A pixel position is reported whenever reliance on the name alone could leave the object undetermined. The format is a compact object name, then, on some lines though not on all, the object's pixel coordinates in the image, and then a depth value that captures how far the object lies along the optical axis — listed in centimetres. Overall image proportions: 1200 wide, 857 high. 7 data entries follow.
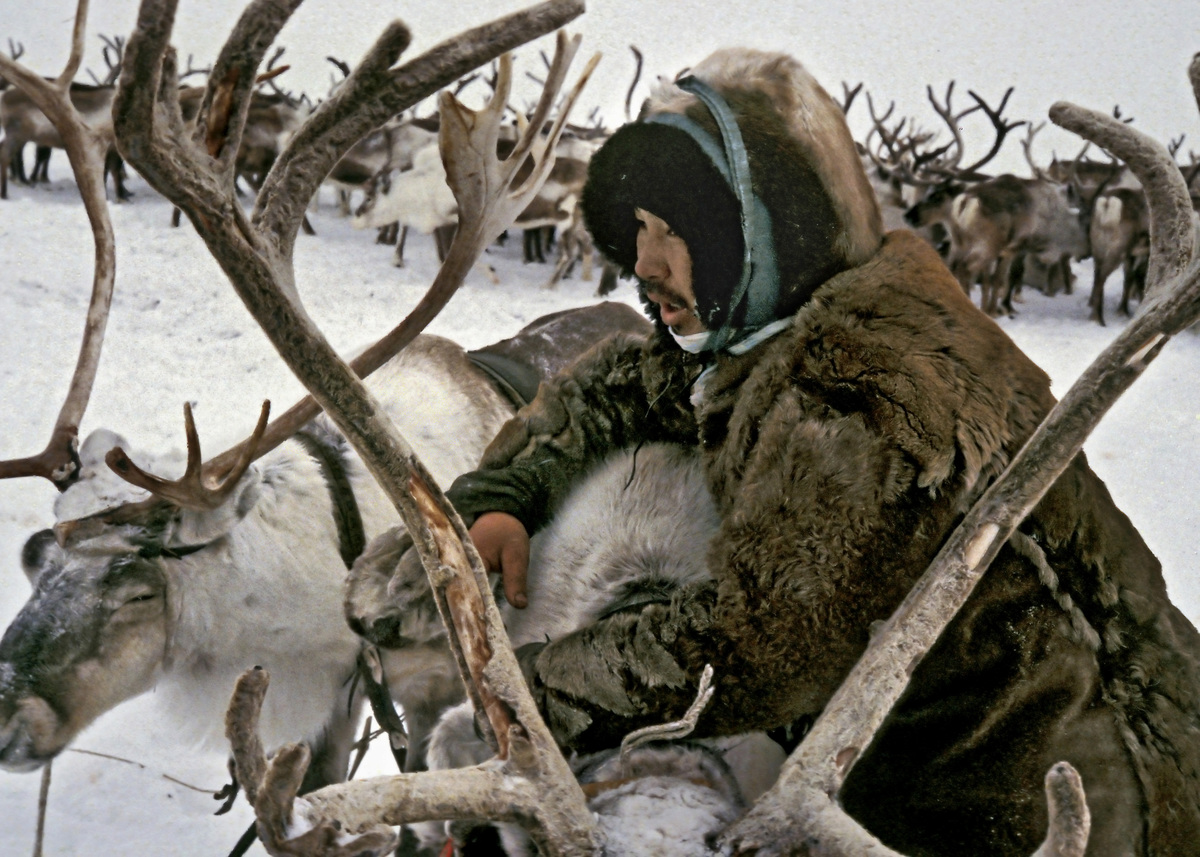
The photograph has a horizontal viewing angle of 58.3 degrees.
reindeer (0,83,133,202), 809
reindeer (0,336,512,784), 169
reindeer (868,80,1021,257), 841
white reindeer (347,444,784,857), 127
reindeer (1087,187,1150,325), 827
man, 113
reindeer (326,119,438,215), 902
